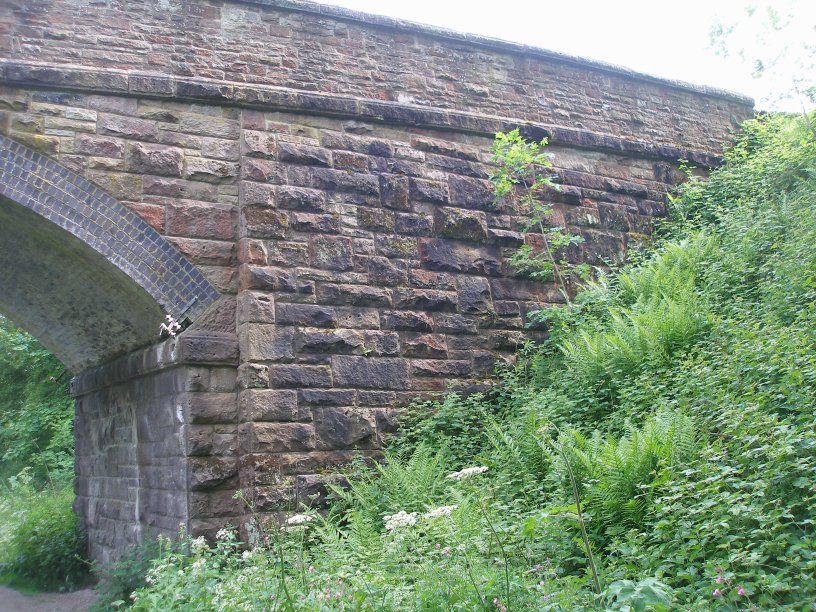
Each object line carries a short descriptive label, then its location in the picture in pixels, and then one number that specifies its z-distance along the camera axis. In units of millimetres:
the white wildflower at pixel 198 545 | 4666
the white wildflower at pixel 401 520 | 3858
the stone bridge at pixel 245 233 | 6086
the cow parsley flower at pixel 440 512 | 3914
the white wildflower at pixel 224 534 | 4725
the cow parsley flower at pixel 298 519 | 4176
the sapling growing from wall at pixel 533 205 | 7742
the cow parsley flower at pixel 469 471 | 3859
